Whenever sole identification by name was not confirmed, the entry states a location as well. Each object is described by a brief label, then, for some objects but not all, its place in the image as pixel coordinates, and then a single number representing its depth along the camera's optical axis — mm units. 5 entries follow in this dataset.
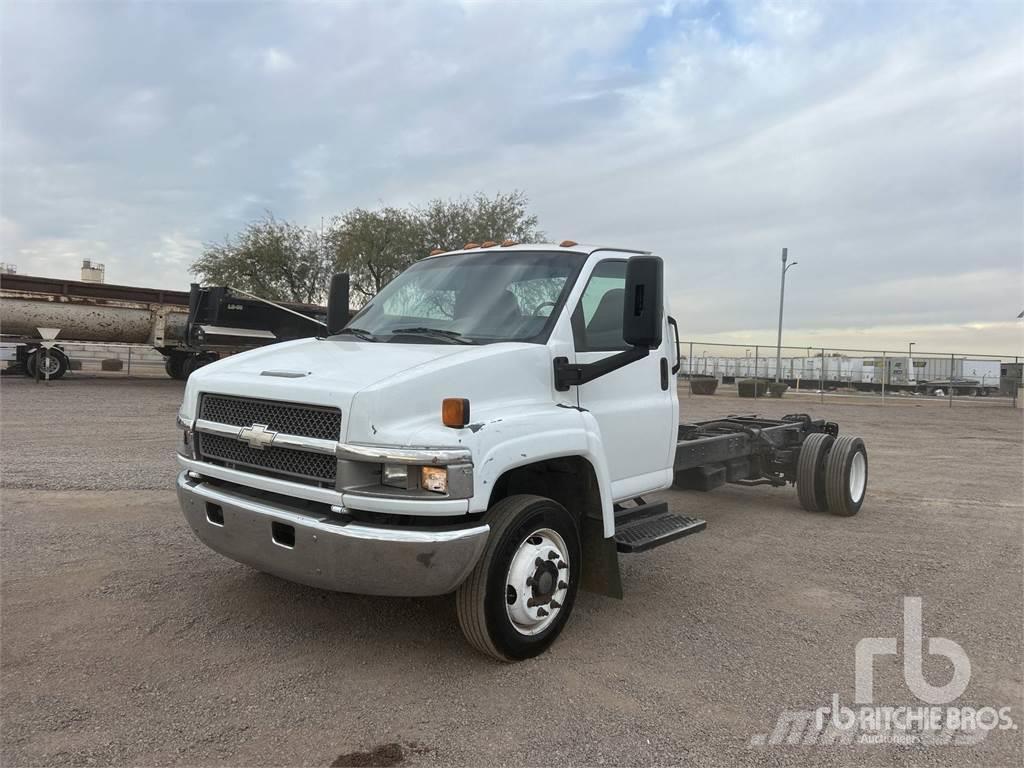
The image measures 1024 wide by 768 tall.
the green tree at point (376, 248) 31250
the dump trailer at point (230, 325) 13531
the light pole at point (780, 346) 31444
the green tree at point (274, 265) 34219
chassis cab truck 3156
